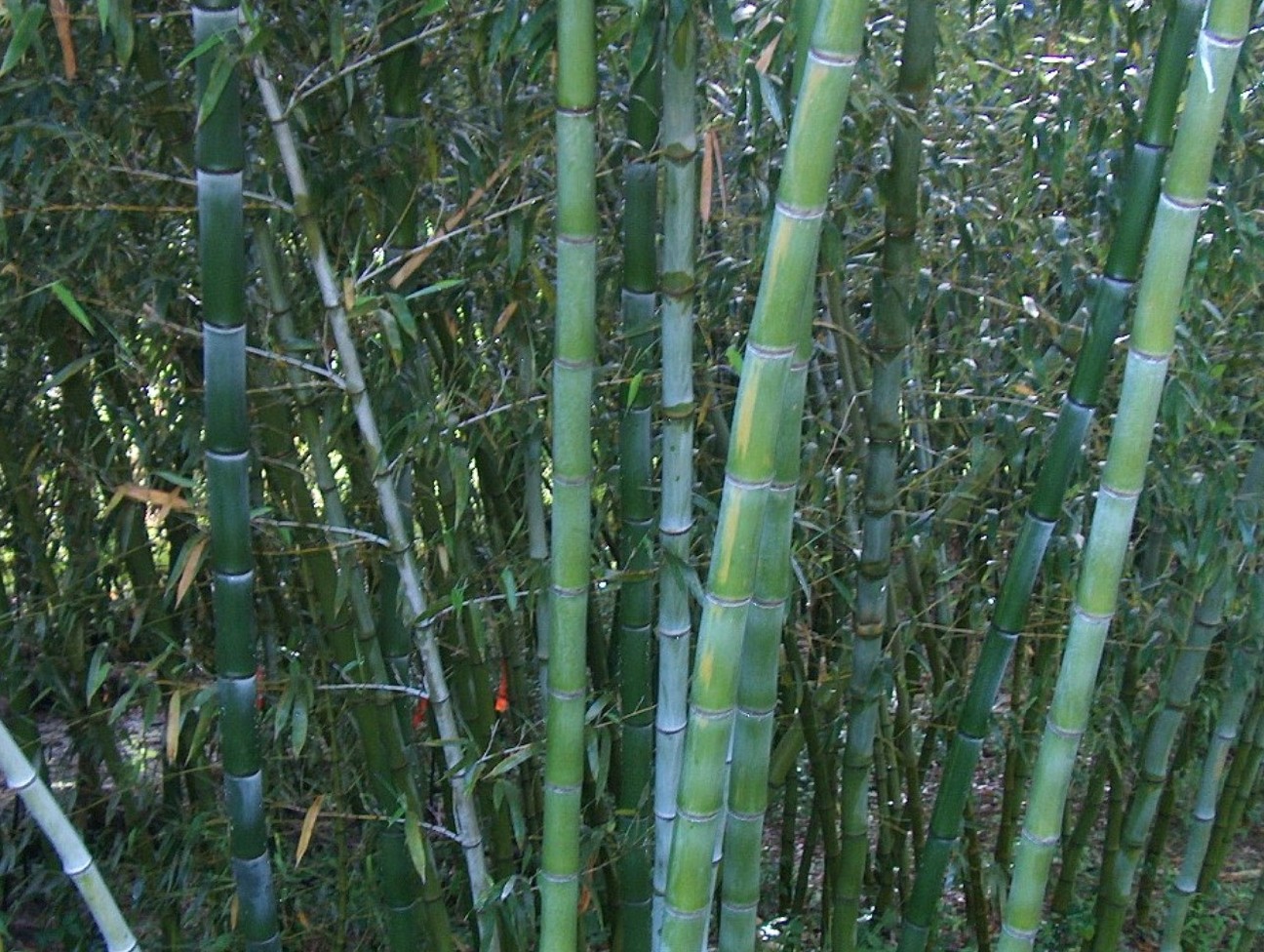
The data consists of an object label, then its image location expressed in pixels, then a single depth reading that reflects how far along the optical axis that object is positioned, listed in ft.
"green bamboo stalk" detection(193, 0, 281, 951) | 5.45
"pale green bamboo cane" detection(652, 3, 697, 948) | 5.90
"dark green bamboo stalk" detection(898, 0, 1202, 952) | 5.71
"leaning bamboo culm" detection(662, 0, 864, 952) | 4.50
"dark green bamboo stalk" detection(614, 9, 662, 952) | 6.31
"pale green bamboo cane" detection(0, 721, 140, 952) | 5.70
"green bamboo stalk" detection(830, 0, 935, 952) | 6.73
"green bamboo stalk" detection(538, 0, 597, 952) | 5.34
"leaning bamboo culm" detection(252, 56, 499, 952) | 6.20
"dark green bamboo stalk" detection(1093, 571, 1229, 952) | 8.58
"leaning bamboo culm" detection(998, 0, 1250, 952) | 4.96
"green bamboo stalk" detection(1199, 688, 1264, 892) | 10.12
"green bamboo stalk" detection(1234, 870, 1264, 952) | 9.99
